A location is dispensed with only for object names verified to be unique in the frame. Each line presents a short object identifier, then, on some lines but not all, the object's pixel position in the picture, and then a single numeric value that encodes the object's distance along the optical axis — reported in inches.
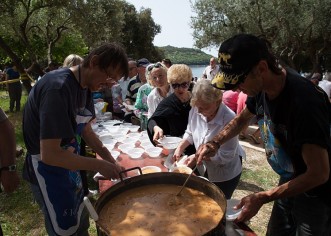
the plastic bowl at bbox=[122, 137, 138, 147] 122.0
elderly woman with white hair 86.0
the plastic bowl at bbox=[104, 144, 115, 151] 116.2
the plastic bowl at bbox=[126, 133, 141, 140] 129.7
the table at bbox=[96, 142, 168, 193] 97.6
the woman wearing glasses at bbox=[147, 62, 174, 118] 136.6
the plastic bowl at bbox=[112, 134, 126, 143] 127.1
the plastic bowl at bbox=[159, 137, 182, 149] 101.7
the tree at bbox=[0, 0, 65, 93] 330.0
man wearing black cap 51.0
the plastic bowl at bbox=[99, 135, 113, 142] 129.5
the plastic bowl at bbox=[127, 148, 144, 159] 105.2
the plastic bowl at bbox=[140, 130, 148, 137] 131.8
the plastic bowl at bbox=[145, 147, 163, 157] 105.5
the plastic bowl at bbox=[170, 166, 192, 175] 75.1
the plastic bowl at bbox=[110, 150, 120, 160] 106.5
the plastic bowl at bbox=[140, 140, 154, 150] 114.6
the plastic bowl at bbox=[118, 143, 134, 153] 111.3
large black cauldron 54.8
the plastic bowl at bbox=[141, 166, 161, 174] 84.7
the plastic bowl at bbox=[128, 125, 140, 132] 144.8
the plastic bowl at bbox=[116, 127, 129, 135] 139.6
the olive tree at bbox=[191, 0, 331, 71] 587.5
